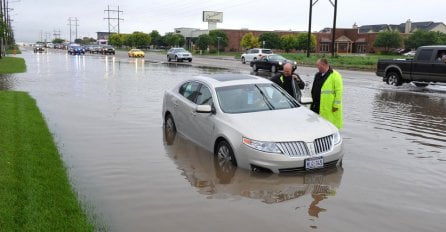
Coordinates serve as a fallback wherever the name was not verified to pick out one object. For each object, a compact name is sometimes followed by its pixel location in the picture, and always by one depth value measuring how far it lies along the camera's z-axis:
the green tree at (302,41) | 85.62
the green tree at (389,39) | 85.41
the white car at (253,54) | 47.93
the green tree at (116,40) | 144.40
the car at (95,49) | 81.12
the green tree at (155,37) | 128.50
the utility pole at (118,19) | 128.75
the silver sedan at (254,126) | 7.02
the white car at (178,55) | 49.25
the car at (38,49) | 89.39
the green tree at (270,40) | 85.38
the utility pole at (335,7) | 47.73
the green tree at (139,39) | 127.25
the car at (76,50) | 74.56
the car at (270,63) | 33.62
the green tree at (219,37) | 93.07
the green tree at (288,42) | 86.13
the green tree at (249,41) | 86.69
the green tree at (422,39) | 79.50
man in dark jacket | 9.85
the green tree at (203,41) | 91.69
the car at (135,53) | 65.62
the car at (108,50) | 77.38
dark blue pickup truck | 20.84
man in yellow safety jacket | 8.72
